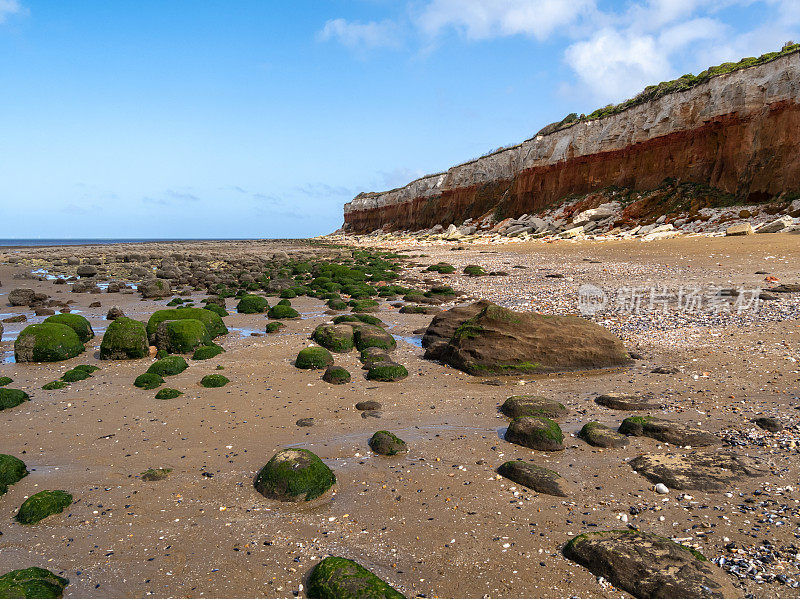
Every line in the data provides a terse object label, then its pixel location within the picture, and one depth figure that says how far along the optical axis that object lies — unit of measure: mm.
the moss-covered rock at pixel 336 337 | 12078
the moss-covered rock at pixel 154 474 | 6176
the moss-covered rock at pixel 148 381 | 9668
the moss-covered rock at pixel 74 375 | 10109
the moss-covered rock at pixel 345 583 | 4016
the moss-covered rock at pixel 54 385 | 9648
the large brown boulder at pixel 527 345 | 10156
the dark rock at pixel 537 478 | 5602
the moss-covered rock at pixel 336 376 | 9844
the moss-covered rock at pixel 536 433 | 6680
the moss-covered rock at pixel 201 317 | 13676
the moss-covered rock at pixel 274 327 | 14556
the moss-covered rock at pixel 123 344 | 11734
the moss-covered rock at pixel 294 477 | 5639
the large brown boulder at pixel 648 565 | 3959
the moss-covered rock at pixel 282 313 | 16562
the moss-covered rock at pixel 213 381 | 9711
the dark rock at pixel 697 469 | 5551
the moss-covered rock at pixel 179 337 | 12109
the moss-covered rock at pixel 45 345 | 11508
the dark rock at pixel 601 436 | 6672
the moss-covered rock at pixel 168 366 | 10352
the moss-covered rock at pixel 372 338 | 12141
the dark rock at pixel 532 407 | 7820
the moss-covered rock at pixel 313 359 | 10777
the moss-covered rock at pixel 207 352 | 11641
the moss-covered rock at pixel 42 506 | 5293
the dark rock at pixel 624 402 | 7965
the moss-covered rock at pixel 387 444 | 6727
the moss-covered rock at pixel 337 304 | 18266
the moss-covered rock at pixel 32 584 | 3969
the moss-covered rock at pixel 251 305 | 18192
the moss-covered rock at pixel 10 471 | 5977
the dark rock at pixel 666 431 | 6547
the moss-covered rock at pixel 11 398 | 8633
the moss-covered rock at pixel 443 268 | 26878
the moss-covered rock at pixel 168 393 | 9039
